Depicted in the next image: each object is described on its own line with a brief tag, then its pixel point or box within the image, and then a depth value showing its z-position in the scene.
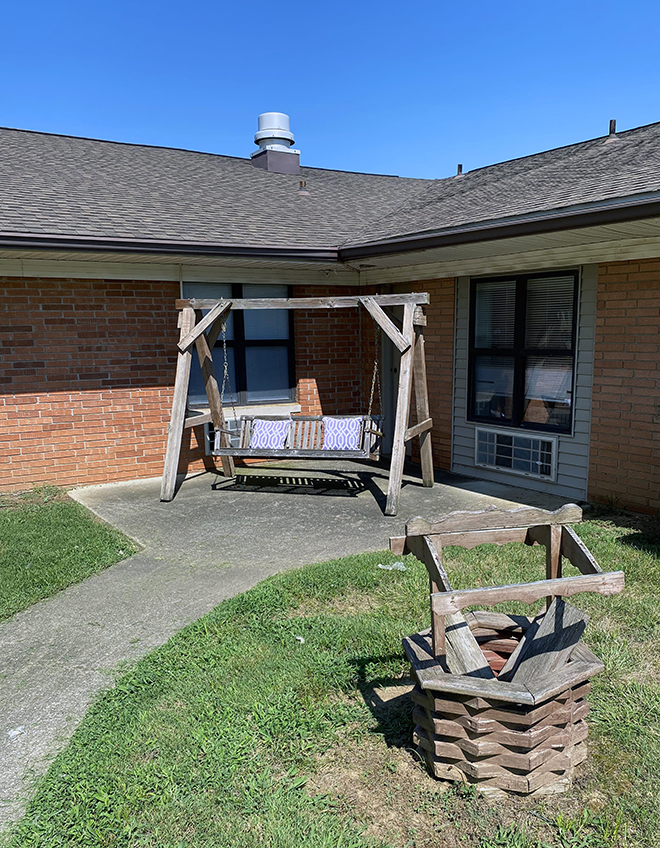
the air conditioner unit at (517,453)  7.54
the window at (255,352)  9.02
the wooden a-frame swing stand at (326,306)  6.92
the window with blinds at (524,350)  7.26
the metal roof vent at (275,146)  12.16
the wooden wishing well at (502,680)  2.56
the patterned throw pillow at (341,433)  7.66
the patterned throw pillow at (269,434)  8.05
